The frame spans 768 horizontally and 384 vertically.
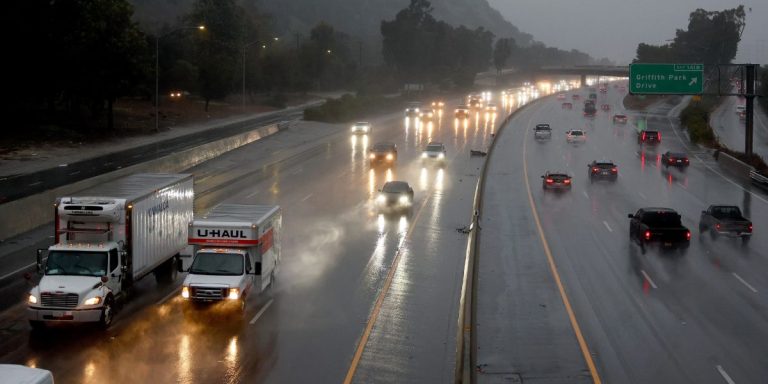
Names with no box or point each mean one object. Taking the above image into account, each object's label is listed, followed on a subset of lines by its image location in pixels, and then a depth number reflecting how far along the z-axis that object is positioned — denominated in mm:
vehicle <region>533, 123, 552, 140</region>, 85188
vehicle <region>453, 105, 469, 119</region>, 111331
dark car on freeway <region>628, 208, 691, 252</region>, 32312
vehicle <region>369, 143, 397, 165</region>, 60906
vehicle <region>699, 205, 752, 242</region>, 34688
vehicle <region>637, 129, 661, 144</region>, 82000
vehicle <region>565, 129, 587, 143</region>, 82188
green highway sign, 54594
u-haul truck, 21859
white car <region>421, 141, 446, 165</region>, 64125
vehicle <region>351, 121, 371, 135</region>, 84250
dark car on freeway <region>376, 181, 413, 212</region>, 41969
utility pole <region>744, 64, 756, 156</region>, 54309
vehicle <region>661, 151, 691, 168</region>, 63125
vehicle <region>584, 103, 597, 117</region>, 124162
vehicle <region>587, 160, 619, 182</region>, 54562
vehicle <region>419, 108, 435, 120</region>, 107694
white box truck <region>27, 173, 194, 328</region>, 19875
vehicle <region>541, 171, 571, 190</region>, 49750
